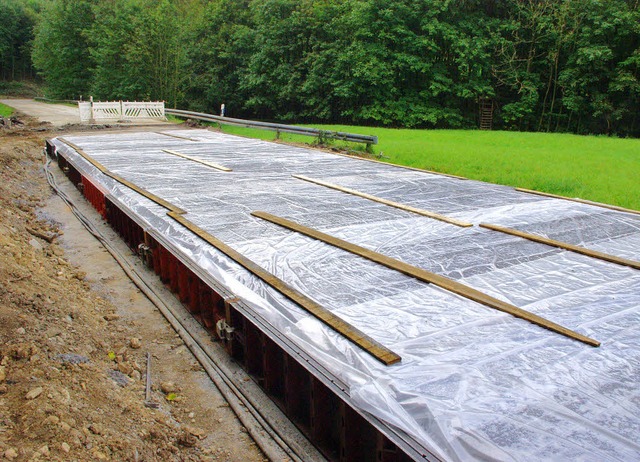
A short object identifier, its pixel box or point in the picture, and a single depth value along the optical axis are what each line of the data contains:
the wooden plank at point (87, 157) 11.76
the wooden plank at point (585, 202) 8.14
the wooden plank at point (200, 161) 12.08
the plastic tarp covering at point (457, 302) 3.10
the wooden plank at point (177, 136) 18.71
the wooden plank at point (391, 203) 7.40
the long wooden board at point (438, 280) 4.22
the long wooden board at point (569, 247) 5.81
